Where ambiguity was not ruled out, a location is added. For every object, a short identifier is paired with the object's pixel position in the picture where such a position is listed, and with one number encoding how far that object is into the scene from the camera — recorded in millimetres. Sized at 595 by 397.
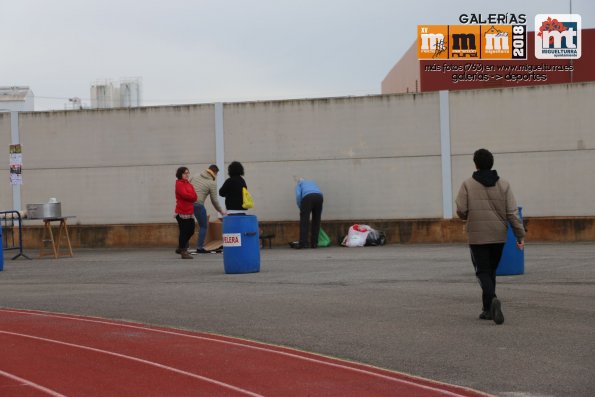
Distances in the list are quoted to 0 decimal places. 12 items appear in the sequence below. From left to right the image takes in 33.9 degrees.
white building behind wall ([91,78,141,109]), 46938
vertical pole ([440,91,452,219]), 23984
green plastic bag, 23550
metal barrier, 25422
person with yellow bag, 19656
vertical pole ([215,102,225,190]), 25125
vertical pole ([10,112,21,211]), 26203
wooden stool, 21184
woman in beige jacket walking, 10164
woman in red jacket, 20031
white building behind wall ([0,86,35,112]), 57469
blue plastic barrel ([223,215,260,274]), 15805
